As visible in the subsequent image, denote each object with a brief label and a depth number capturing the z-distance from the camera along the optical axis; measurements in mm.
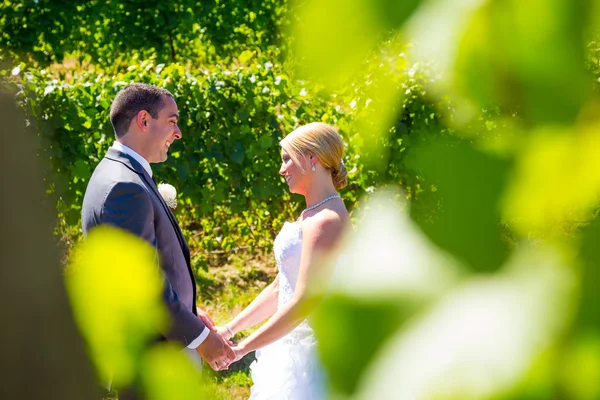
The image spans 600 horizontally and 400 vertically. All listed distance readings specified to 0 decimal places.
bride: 3919
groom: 3799
